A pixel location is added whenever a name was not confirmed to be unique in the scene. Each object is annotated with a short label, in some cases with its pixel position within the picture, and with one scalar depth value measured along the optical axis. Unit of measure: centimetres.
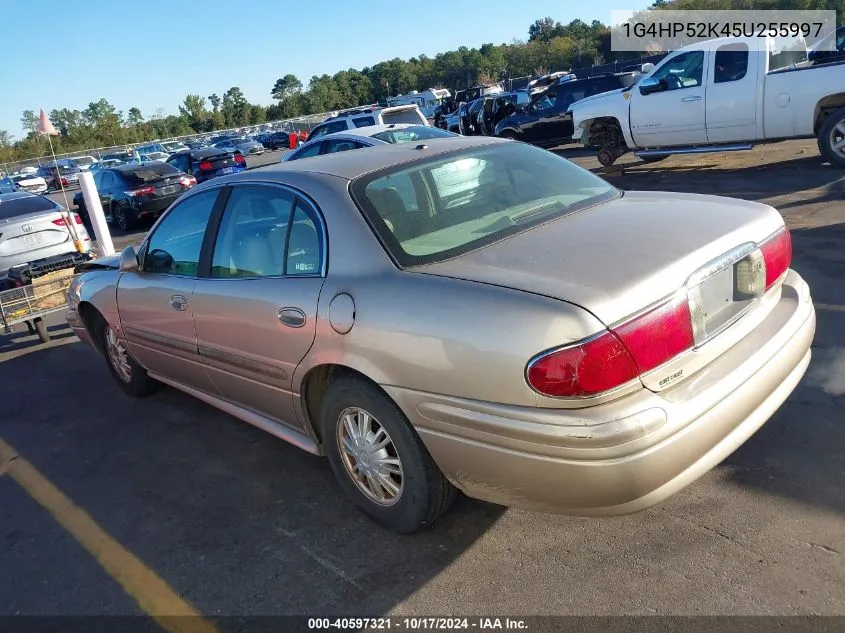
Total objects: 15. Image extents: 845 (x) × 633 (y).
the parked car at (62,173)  3886
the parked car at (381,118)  1392
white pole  1038
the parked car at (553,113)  1767
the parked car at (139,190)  1603
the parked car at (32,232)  891
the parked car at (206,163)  1986
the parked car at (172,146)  5125
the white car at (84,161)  4694
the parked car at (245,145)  4192
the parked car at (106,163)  4150
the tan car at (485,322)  241
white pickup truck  977
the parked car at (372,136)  1059
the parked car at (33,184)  3641
